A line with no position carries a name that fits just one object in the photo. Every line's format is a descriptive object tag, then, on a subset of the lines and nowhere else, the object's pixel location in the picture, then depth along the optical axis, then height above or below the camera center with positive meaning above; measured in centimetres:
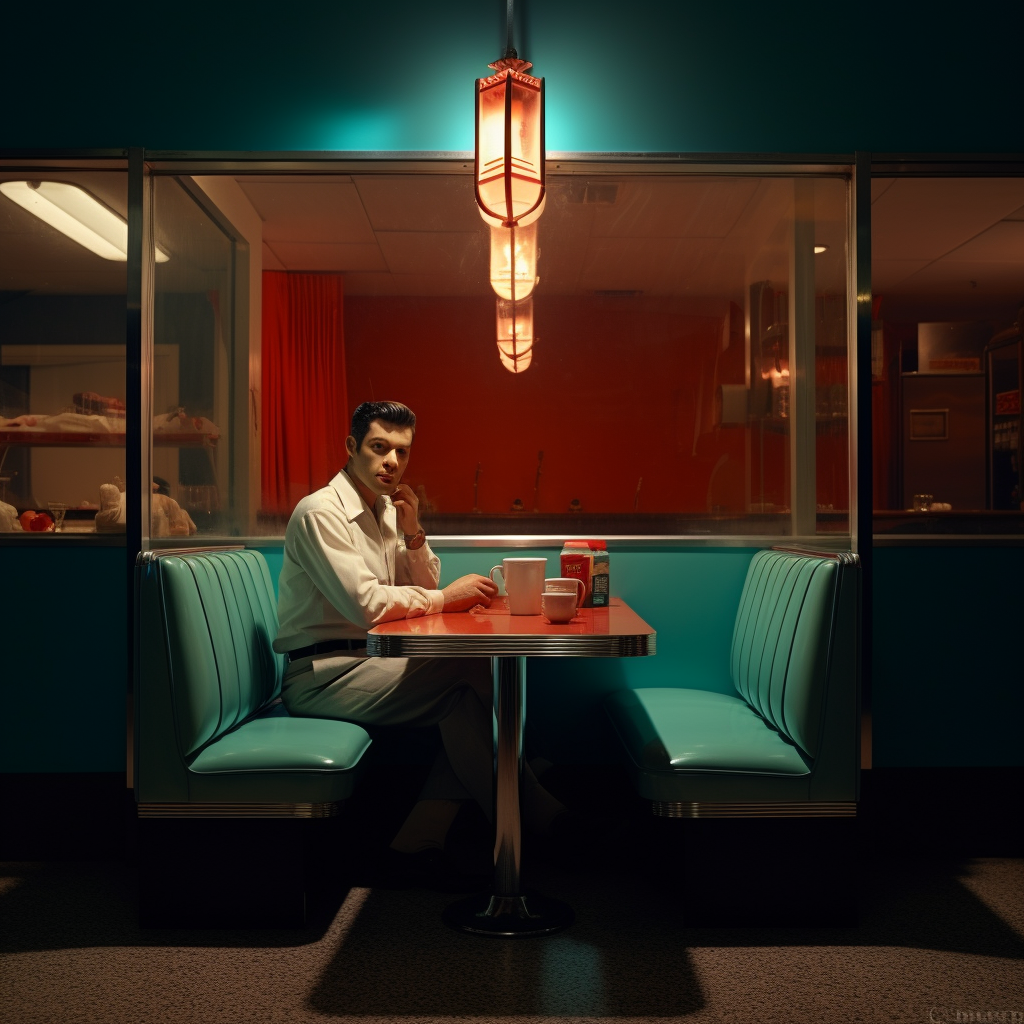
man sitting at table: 259 -45
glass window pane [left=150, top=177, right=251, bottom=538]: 312 +48
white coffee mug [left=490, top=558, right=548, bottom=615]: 244 -18
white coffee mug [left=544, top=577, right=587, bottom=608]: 228 -18
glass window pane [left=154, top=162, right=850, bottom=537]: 325 +55
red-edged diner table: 205 -31
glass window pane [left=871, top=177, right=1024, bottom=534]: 327 +58
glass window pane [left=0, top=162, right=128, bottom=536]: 320 +48
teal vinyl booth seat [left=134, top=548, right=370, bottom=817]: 235 -59
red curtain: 327 +44
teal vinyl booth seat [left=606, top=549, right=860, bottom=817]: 237 -59
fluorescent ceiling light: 319 +102
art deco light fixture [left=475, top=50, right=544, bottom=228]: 238 +93
